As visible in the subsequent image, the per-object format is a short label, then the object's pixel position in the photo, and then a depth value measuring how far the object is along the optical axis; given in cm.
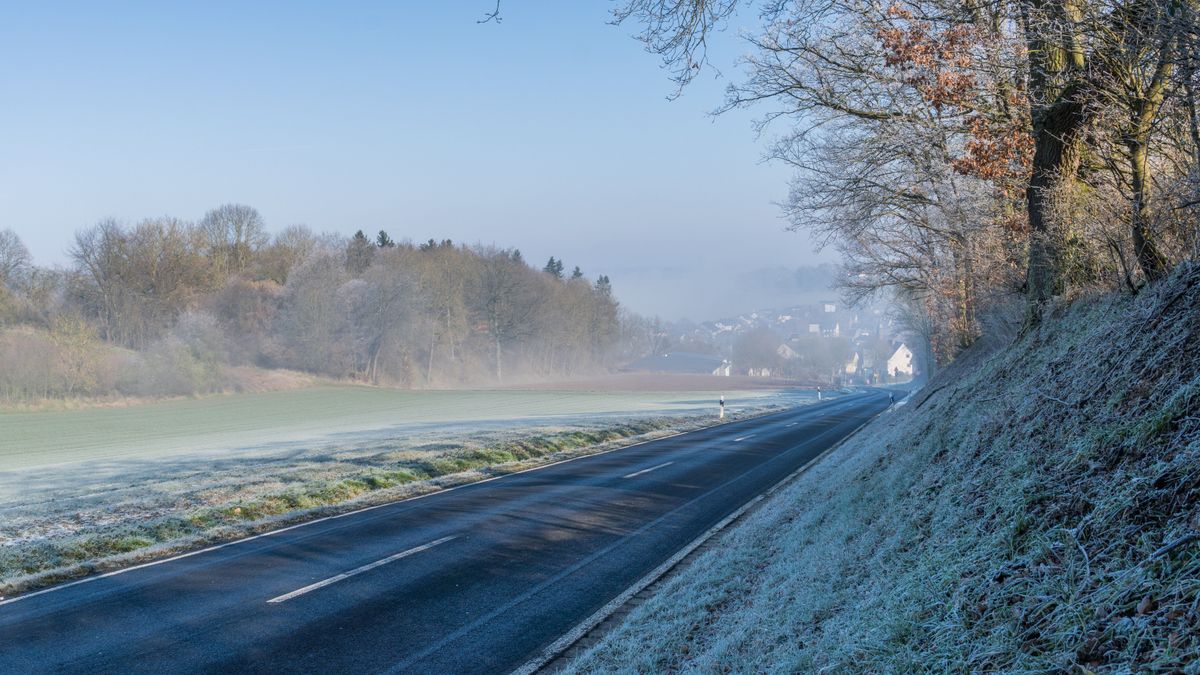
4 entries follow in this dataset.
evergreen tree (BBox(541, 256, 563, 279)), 13200
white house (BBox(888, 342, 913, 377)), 17988
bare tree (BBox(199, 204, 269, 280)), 8300
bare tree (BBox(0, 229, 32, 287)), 6438
